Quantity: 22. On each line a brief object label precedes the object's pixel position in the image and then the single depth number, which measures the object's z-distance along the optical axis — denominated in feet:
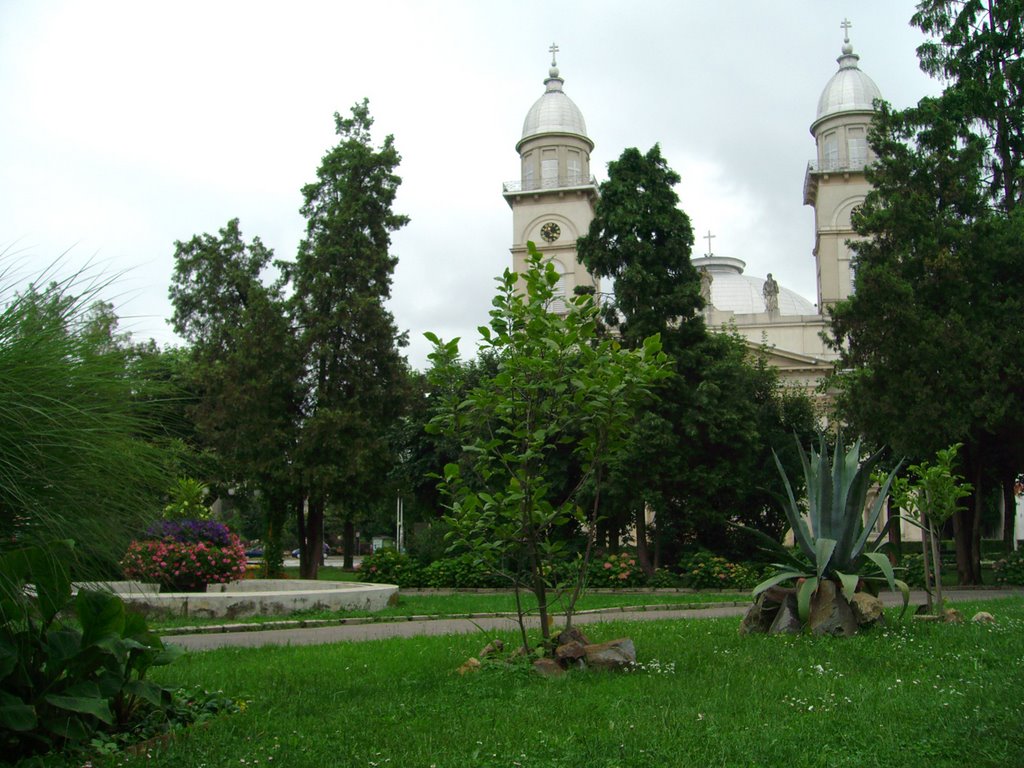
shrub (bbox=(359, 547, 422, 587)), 77.30
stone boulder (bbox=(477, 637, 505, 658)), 25.70
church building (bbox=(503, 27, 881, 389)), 173.17
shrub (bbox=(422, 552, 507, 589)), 75.36
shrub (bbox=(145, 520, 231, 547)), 58.95
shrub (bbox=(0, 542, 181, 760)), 14.34
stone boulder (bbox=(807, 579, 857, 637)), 29.91
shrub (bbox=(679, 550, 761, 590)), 71.67
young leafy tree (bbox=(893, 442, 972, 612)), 35.53
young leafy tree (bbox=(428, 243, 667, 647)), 24.62
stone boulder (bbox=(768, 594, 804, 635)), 30.99
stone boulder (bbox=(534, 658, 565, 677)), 23.44
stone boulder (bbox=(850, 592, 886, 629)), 30.53
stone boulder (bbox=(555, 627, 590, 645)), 25.31
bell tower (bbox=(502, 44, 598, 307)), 175.11
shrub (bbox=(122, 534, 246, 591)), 53.62
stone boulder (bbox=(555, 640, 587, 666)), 24.18
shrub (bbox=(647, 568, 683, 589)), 73.97
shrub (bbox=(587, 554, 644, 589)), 74.79
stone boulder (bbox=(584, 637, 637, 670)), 24.06
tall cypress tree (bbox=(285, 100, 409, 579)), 90.02
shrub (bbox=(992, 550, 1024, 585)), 69.92
